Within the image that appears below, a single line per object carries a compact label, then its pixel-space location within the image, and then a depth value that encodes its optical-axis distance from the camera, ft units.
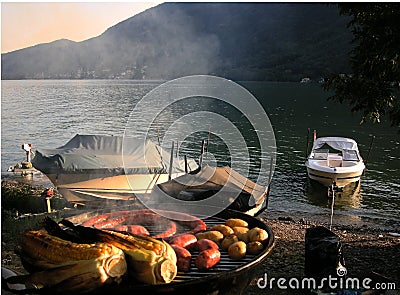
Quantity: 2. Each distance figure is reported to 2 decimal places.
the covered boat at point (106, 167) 50.73
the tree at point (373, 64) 25.35
